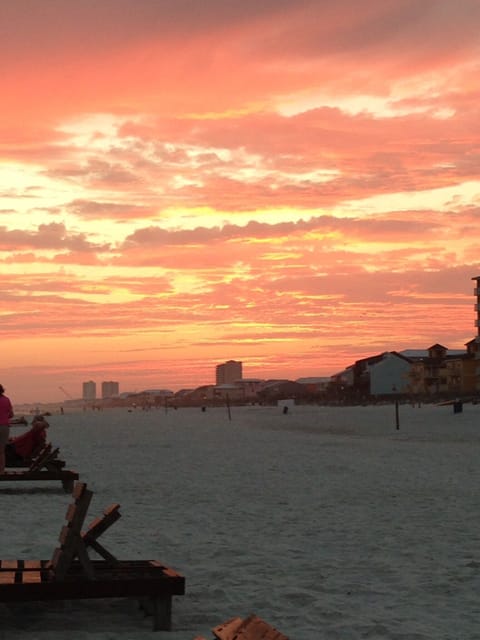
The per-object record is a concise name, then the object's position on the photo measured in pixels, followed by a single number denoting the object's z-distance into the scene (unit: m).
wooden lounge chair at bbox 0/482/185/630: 7.57
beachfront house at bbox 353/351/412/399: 164.88
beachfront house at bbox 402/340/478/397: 140.39
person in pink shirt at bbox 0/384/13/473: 18.44
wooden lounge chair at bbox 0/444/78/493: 17.75
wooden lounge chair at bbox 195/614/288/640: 5.40
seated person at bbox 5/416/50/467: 19.88
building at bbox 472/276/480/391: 127.54
